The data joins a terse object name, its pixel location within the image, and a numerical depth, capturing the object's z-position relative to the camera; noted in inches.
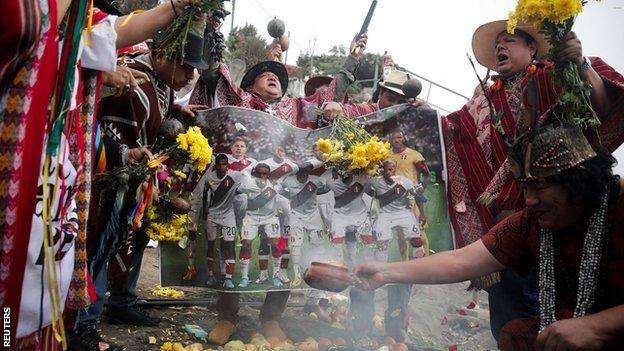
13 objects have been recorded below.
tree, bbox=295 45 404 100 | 882.8
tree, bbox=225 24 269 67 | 795.2
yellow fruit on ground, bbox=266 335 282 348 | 158.5
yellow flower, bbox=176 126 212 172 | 140.8
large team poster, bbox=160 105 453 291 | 161.6
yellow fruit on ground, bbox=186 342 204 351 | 141.7
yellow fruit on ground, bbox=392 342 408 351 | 167.9
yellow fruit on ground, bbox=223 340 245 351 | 146.6
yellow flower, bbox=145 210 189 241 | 148.0
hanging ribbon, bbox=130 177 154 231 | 128.6
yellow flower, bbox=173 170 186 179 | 141.1
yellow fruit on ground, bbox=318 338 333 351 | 159.4
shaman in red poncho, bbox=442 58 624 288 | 133.5
